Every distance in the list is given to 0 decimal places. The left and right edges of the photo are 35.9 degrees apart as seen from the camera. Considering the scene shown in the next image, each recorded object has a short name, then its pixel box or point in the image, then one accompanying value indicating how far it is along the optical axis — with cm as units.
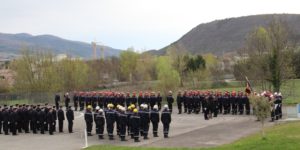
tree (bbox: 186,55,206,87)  7339
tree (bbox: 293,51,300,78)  6009
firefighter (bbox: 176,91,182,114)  3609
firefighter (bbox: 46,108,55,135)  2776
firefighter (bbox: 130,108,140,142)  2356
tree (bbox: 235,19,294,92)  4116
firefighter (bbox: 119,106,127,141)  2408
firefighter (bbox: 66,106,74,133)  2775
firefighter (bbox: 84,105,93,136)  2595
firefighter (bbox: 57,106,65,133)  2777
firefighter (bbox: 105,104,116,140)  2472
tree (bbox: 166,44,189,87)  7306
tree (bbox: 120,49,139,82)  8862
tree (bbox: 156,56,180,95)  5547
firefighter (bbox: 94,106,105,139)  2502
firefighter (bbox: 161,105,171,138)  2430
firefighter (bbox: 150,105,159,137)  2458
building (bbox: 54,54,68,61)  7269
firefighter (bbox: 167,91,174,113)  3647
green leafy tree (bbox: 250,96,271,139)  2070
